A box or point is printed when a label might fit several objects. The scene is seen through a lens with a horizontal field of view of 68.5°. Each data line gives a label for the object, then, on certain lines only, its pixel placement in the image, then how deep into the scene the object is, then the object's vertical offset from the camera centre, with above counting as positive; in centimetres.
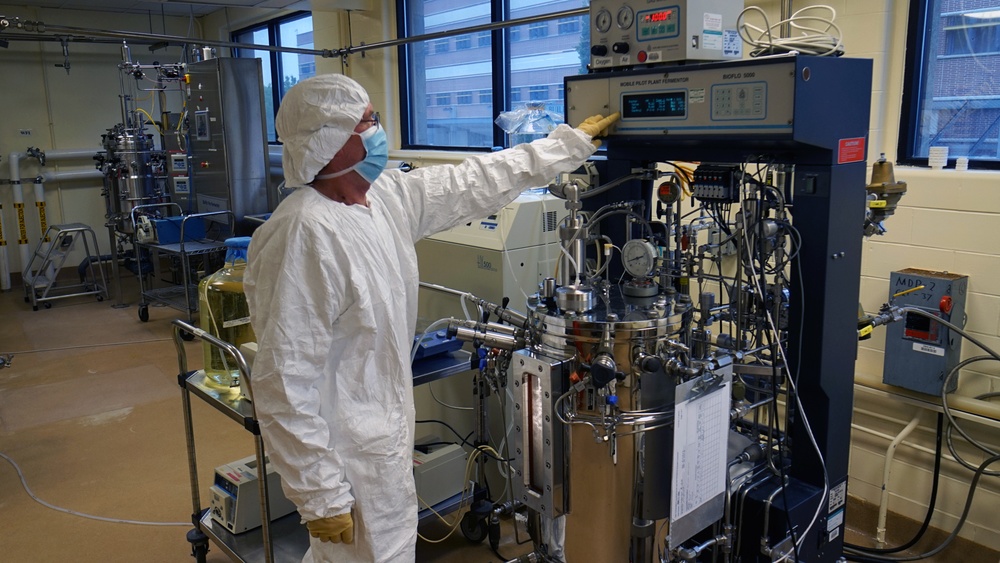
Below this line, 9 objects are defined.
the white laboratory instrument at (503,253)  244 -39
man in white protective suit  147 -40
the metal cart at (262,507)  194 -104
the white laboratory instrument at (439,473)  244 -111
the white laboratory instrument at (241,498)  223 -108
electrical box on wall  226 -63
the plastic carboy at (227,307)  237 -55
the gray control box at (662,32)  161 +23
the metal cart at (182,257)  504 -85
